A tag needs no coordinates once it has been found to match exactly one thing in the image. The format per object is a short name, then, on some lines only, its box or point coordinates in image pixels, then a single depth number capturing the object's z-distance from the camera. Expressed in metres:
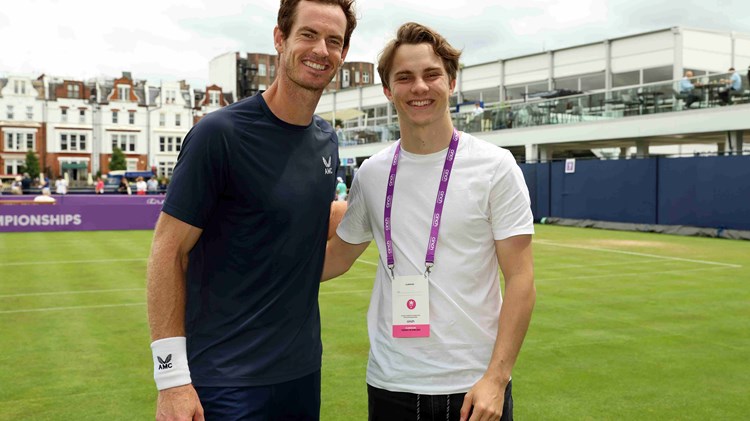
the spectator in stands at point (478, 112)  35.62
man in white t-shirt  2.80
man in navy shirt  2.67
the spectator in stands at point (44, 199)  26.19
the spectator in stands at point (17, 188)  38.16
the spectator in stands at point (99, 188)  41.12
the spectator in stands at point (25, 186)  41.27
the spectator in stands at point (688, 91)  25.78
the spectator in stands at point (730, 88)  24.33
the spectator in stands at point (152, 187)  43.09
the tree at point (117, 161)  77.84
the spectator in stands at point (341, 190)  32.98
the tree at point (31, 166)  73.94
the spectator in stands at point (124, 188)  38.80
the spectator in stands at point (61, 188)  39.34
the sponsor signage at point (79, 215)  24.94
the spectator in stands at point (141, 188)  38.67
